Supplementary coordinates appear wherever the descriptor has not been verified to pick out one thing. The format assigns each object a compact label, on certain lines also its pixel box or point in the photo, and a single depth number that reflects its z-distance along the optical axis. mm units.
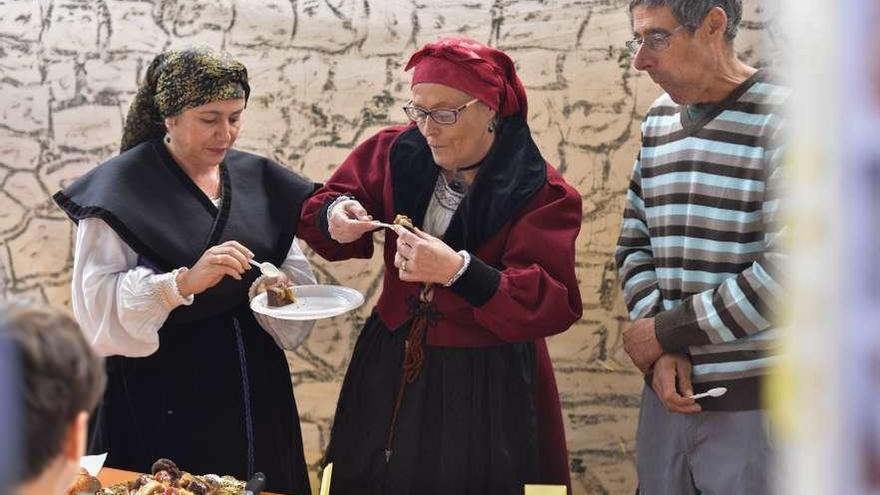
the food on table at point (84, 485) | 2404
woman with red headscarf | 2762
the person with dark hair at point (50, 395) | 1281
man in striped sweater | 2627
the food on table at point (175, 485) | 2395
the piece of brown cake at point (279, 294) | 2938
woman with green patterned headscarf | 2887
